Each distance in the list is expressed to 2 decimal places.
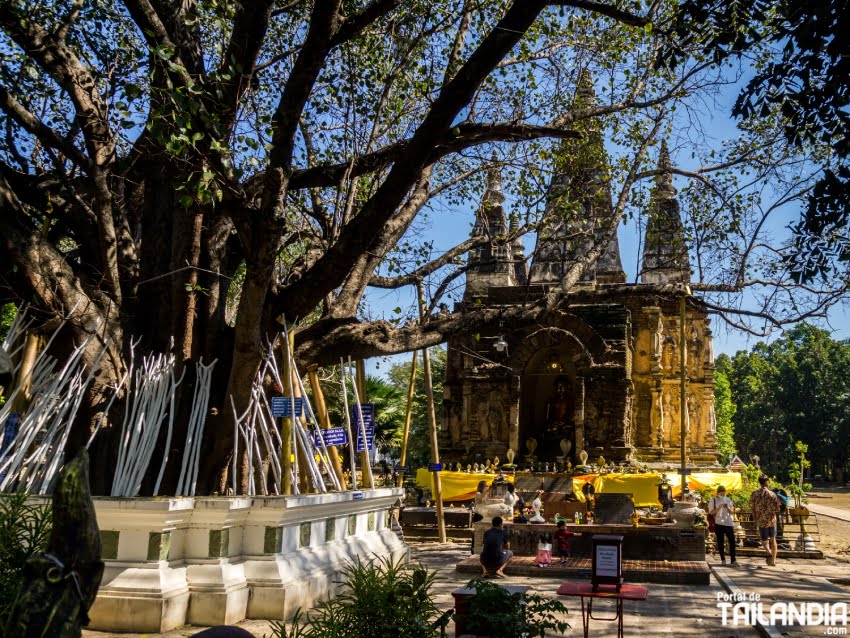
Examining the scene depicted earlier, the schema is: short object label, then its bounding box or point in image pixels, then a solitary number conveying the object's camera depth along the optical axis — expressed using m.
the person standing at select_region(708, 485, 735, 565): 12.71
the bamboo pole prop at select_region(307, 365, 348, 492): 9.60
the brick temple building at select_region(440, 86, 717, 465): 23.50
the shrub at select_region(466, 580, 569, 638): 4.70
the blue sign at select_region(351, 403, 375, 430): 10.02
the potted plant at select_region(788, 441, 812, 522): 15.81
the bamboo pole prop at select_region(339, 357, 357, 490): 8.89
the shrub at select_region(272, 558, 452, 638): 4.71
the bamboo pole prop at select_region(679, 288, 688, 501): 14.63
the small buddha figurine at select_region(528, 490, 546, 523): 13.06
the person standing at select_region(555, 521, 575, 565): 11.79
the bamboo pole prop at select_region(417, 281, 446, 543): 14.99
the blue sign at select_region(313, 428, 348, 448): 9.08
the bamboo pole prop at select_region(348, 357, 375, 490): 9.39
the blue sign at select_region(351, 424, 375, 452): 9.97
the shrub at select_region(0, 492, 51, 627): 4.61
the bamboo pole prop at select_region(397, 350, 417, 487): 13.50
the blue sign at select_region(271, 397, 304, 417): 8.25
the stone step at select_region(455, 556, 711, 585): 10.38
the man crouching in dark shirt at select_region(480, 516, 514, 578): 10.37
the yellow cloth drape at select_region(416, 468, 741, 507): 18.66
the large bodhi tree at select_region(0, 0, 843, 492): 7.16
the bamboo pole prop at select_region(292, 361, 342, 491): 8.80
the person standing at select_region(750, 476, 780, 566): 12.53
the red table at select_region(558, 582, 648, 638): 6.09
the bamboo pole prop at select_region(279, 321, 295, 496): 8.23
